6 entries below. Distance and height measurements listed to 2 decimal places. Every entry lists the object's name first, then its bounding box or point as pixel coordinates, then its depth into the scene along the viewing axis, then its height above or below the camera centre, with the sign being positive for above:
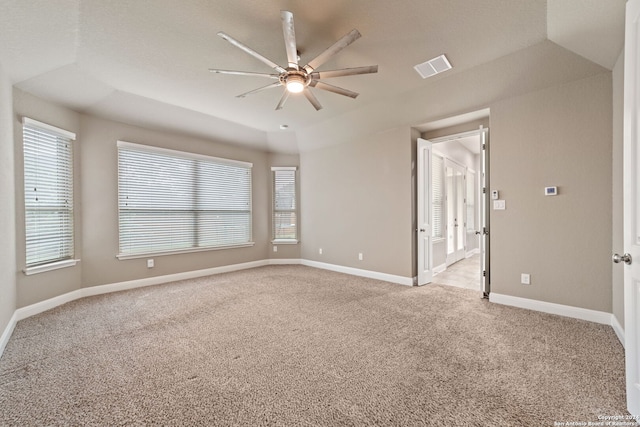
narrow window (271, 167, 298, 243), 6.40 +0.12
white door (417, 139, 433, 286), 4.43 -0.10
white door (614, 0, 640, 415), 1.45 +0.01
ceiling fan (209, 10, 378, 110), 1.97 +1.28
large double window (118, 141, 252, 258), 4.38 +0.21
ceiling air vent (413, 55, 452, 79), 2.91 +1.64
